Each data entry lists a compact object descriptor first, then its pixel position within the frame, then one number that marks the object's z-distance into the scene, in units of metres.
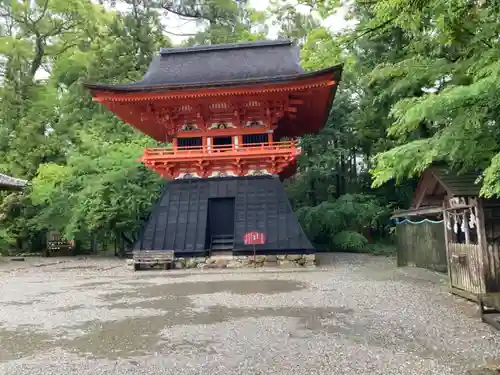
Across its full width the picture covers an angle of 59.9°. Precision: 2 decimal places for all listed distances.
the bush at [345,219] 20.97
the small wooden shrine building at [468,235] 7.43
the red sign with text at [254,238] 15.03
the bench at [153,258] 15.10
